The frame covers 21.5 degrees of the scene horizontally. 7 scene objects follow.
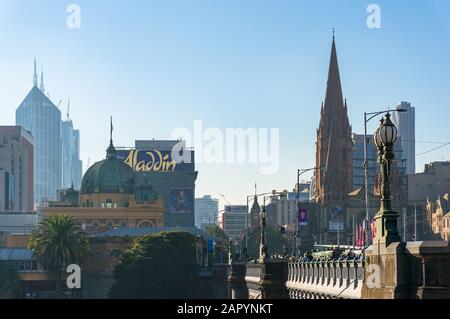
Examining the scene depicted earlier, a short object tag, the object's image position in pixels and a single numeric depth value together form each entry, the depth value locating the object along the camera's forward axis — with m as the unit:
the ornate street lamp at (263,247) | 69.56
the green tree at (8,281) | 188.38
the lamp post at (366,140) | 86.00
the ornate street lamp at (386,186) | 27.09
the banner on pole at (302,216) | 133.38
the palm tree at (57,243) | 189.88
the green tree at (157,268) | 177.75
